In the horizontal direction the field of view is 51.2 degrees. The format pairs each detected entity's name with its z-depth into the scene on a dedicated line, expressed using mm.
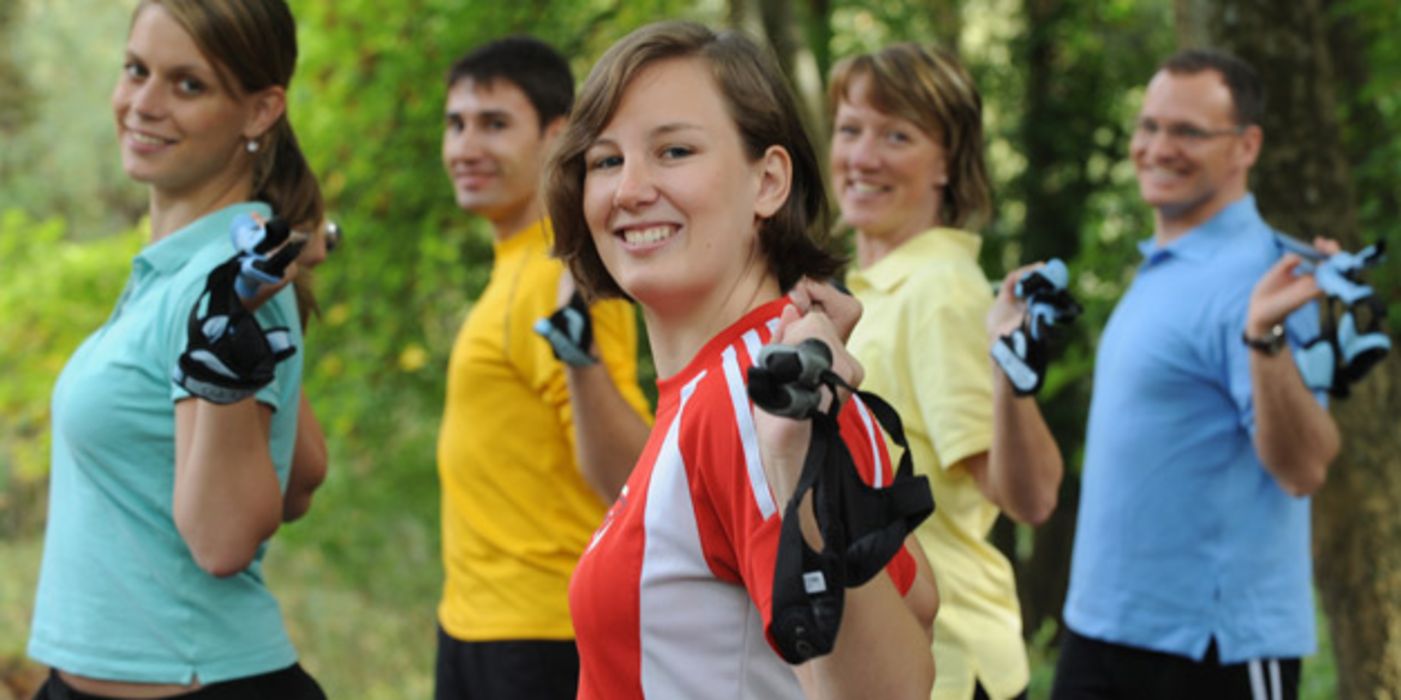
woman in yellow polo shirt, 2953
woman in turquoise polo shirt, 2578
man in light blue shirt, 3514
